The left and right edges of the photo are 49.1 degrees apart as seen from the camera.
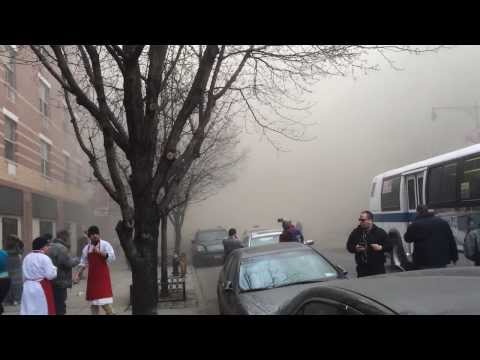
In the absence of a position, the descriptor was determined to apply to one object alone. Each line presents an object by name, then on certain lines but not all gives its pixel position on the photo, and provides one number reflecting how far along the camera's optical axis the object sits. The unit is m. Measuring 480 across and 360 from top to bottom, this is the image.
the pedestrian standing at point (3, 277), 6.73
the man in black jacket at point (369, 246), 6.57
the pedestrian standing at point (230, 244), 11.38
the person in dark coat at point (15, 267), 10.95
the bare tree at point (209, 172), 17.38
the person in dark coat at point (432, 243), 7.17
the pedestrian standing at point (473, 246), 7.21
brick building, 17.84
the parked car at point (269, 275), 5.47
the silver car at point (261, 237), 13.61
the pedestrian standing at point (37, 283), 5.95
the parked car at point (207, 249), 20.08
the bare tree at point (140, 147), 5.05
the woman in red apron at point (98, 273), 6.75
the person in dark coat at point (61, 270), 7.40
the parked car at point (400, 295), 2.02
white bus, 9.83
